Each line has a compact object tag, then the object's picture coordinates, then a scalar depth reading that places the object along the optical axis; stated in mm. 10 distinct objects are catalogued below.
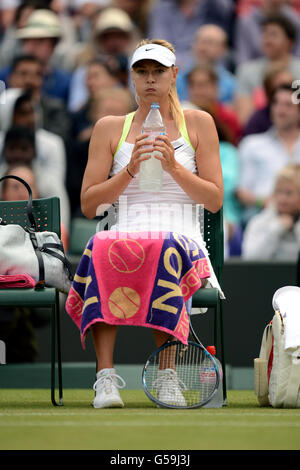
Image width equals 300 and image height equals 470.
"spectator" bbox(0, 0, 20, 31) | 20516
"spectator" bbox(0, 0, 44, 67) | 19312
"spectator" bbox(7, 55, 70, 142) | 16953
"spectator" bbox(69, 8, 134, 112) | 18437
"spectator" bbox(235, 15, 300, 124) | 18047
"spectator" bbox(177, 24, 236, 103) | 18172
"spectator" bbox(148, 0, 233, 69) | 19109
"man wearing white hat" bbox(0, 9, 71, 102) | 18531
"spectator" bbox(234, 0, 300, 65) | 18797
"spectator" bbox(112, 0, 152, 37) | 19750
